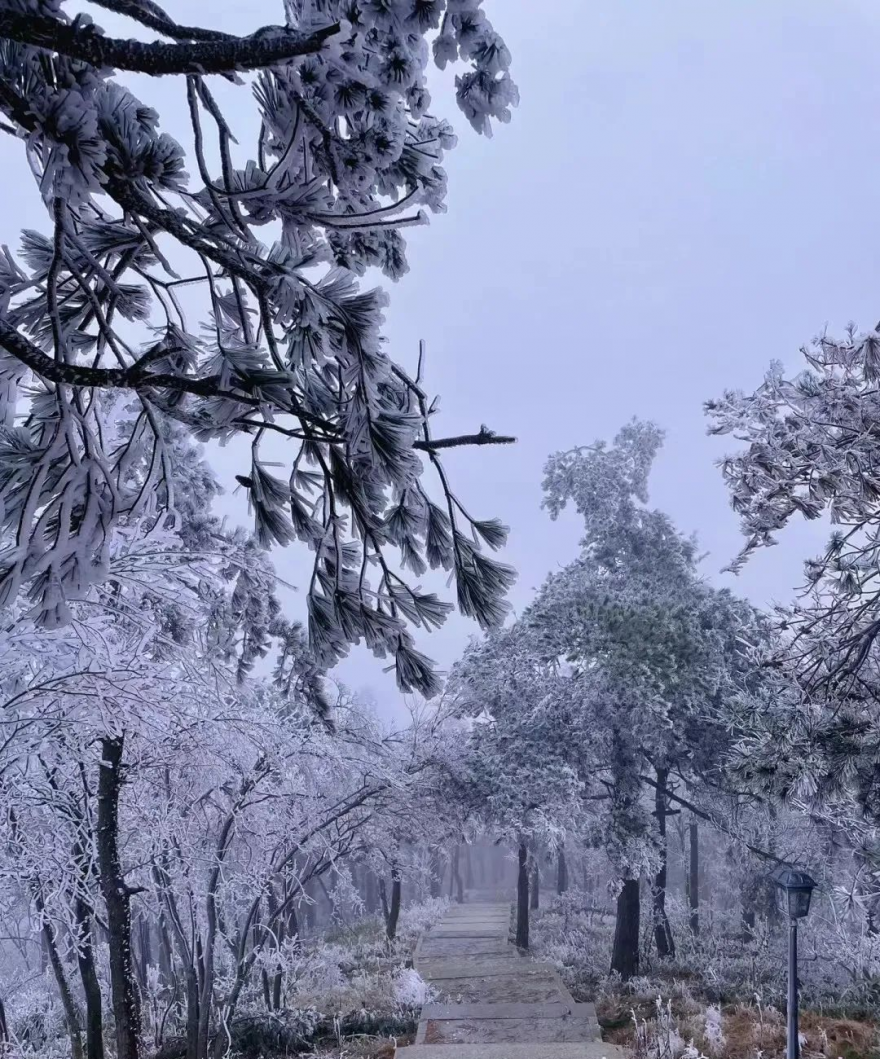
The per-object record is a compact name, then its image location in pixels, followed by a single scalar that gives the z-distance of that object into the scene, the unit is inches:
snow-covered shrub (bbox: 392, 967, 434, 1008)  584.1
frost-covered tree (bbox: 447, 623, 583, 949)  570.6
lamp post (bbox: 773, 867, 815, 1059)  322.0
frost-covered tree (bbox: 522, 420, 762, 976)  584.4
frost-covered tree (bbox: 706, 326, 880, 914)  251.9
